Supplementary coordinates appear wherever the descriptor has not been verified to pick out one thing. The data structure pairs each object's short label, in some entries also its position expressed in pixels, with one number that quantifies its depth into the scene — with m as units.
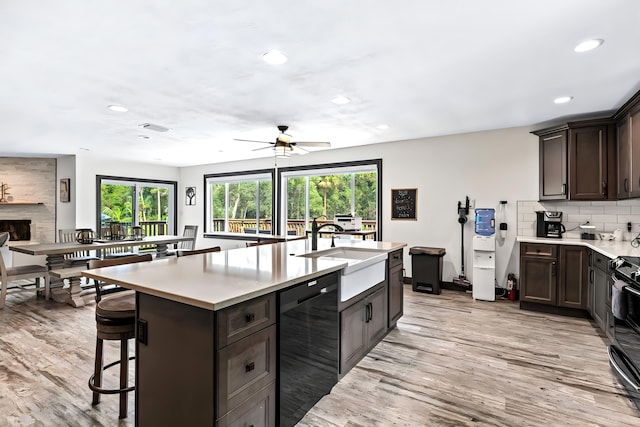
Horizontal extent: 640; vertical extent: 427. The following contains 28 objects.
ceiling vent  4.65
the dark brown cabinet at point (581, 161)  3.95
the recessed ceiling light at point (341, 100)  3.53
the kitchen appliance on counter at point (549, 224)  4.35
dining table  4.35
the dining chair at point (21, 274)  4.28
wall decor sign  5.66
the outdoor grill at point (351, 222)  4.39
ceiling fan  4.32
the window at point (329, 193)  6.38
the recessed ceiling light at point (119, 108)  3.80
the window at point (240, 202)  7.90
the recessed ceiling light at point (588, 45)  2.37
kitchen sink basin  2.37
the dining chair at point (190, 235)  6.92
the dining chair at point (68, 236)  5.66
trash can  5.04
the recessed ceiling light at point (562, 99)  3.57
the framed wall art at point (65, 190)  7.06
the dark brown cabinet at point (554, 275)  3.87
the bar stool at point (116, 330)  1.96
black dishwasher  1.75
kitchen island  1.41
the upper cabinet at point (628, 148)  3.36
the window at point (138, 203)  7.63
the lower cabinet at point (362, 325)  2.39
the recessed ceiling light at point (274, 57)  2.53
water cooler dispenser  4.70
